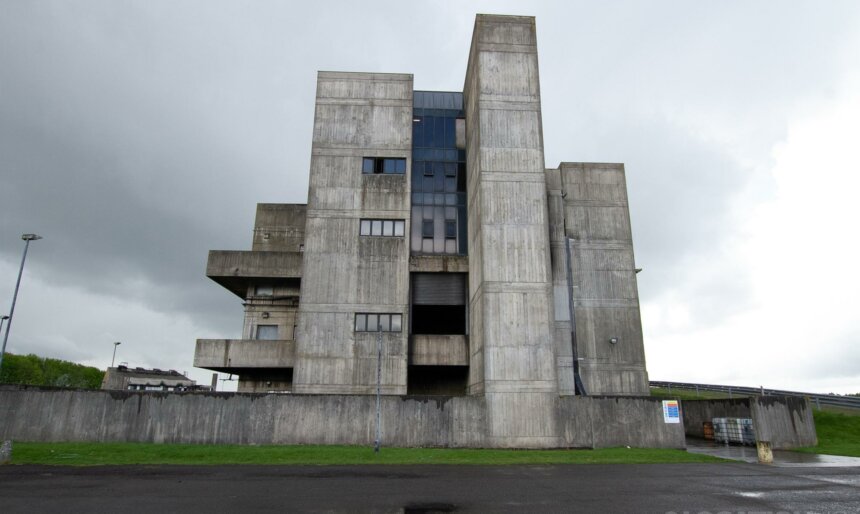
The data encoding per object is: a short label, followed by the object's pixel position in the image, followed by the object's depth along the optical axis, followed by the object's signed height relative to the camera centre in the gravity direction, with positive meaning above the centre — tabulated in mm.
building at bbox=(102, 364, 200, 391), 65125 +4154
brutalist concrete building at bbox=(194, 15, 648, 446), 30438 +10147
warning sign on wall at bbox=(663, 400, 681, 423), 27078 +96
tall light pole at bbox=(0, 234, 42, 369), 28498 +8640
